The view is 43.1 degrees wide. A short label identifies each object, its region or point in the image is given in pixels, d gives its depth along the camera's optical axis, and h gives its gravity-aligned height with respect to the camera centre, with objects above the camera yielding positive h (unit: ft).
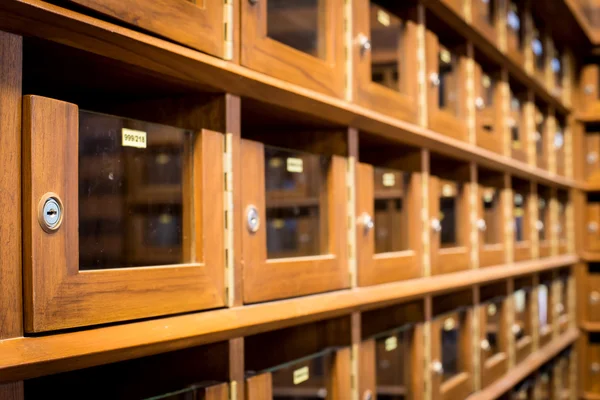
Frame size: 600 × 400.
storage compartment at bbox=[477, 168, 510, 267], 7.16 +0.15
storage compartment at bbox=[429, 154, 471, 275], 5.96 +0.14
